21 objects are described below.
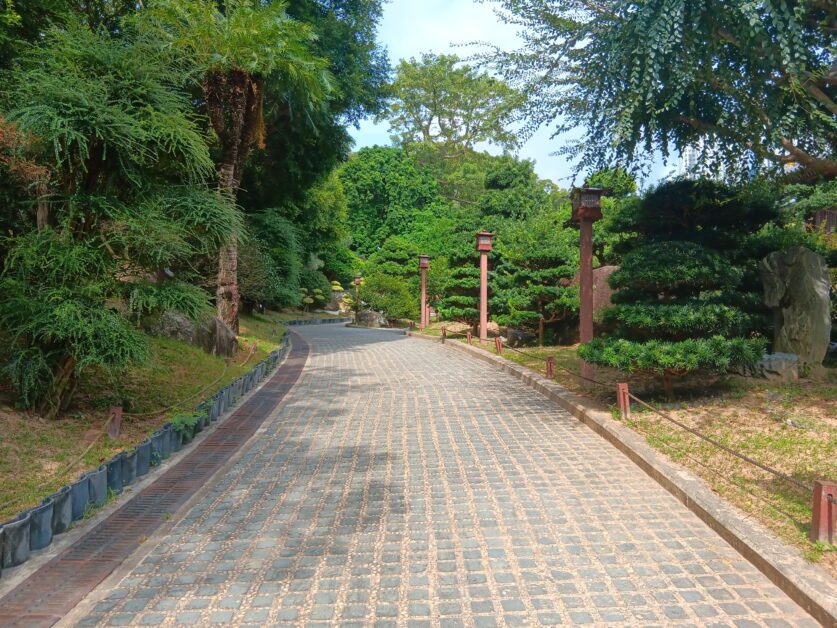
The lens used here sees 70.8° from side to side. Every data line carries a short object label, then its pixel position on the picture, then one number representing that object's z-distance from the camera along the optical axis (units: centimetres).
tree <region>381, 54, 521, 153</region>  4181
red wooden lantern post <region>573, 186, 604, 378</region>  955
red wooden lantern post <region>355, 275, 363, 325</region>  3522
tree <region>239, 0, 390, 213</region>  1641
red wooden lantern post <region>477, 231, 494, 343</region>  1742
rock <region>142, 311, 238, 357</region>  1158
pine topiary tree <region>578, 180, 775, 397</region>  742
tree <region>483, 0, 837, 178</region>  663
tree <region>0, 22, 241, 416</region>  600
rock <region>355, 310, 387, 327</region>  3409
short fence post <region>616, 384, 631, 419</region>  746
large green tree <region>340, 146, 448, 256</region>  4175
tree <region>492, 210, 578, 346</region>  1550
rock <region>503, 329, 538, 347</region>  1773
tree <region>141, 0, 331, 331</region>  1168
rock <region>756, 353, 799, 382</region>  880
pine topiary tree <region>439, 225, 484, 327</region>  2091
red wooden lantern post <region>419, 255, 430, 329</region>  2552
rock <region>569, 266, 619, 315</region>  1510
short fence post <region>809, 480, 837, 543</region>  372
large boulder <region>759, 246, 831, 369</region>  899
